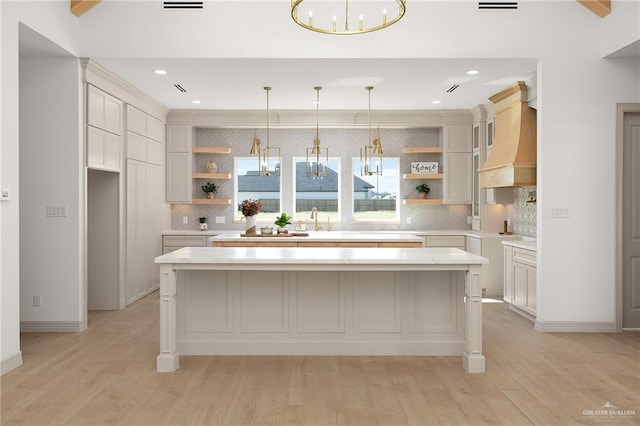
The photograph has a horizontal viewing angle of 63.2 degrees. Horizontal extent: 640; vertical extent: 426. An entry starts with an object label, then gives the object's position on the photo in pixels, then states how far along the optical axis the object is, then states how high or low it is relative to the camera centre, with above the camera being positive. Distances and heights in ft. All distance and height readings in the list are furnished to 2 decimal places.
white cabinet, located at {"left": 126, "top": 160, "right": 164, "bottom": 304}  21.29 -0.68
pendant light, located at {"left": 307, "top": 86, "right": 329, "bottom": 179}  26.05 +2.71
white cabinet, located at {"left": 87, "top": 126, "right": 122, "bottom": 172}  17.60 +2.21
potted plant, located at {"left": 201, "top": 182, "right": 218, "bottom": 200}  27.27 +1.17
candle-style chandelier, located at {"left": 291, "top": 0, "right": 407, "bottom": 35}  16.48 +6.26
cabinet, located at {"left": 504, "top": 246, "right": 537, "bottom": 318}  18.21 -2.57
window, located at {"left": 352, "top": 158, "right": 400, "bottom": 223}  27.91 +0.80
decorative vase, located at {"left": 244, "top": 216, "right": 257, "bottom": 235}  22.49 -0.60
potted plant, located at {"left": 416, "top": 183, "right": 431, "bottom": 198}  27.22 +1.09
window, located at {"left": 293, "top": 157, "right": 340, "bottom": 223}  27.94 +0.92
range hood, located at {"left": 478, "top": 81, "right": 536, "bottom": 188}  18.76 +2.59
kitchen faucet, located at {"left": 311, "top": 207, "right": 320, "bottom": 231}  26.29 -0.23
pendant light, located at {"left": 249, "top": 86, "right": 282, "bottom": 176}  27.63 +2.80
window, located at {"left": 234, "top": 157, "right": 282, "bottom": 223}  28.07 +1.30
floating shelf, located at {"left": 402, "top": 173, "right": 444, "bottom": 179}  26.48 +1.78
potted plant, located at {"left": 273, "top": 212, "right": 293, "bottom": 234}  23.03 -0.44
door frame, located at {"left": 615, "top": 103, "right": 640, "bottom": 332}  16.80 +0.34
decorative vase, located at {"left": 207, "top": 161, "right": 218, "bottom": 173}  27.04 +2.30
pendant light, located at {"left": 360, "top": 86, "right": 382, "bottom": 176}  27.02 +2.59
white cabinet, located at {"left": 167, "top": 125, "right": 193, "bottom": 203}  26.35 +2.60
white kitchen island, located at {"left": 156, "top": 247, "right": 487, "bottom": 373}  13.96 -2.72
